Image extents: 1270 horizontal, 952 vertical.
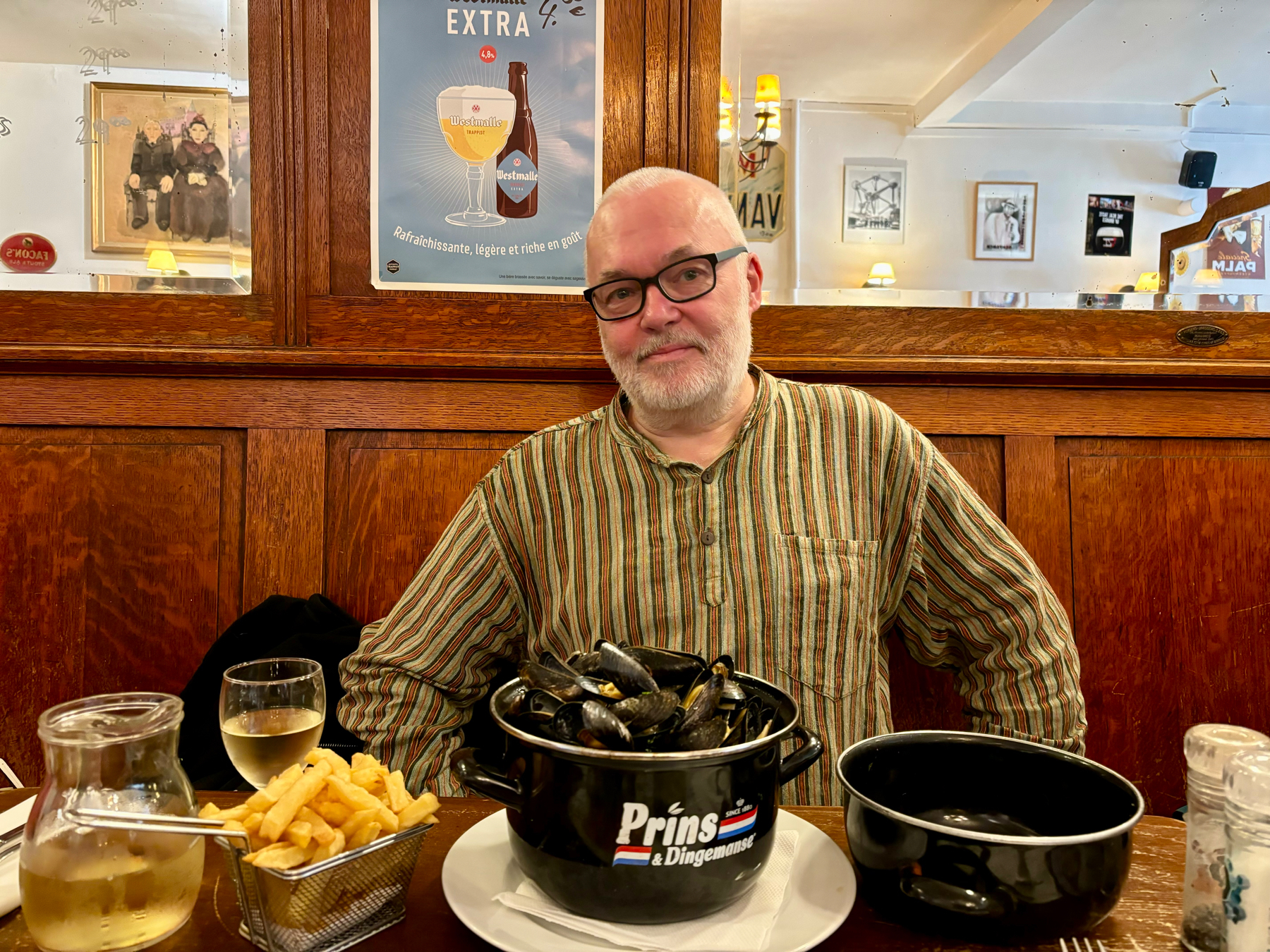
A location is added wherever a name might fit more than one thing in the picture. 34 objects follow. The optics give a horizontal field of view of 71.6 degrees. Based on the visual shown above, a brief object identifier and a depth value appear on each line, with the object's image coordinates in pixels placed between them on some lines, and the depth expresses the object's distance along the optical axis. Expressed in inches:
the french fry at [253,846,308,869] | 23.5
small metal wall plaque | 77.8
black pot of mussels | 24.2
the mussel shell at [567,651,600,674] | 30.3
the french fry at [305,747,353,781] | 27.0
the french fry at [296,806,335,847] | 24.5
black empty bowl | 24.5
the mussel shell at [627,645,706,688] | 30.6
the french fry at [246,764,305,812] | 25.6
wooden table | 25.8
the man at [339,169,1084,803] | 56.3
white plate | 25.1
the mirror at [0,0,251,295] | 74.7
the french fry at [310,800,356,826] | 25.6
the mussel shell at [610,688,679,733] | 26.4
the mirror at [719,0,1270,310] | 78.5
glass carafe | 24.2
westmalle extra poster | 75.2
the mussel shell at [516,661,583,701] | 28.4
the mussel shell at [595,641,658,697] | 28.5
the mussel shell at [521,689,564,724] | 27.2
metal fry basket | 24.2
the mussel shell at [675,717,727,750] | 25.5
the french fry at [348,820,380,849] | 25.3
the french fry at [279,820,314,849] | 24.2
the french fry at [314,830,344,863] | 24.5
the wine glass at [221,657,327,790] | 33.7
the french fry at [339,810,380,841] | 25.3
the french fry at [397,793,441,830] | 26.4
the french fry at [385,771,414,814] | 27.0
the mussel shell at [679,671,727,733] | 26.5
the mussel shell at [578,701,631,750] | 25.3
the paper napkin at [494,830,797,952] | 24.8
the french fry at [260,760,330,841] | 24.5
